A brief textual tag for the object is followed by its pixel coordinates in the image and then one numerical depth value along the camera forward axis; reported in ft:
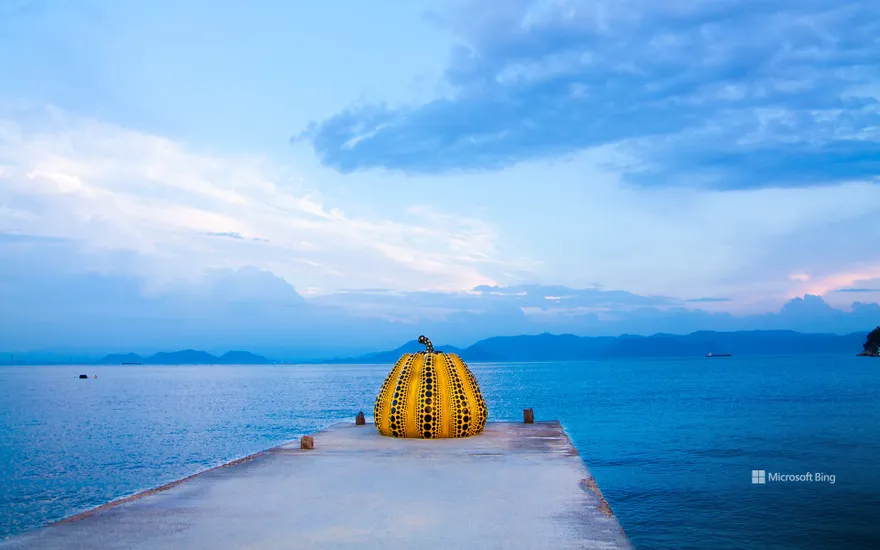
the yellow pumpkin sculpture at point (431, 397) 64.95
